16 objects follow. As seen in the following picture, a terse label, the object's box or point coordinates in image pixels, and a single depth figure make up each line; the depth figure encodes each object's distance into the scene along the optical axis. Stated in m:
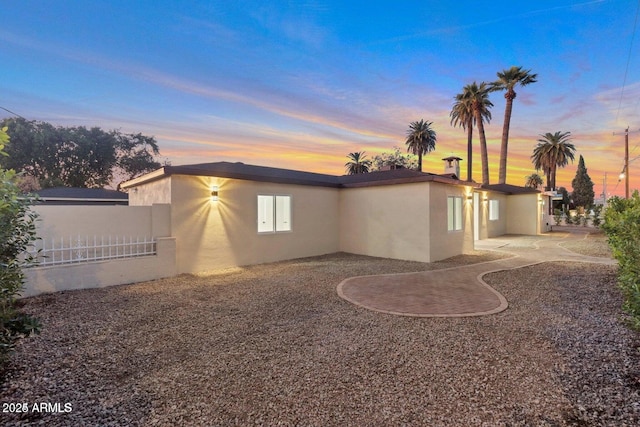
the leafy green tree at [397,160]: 42.91
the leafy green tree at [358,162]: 42.84
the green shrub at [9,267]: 2.44
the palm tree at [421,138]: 37.59
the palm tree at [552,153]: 34.69
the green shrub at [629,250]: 3.38
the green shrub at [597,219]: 21.72
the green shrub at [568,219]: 30.09
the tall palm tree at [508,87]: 27.43
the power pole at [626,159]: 19.73
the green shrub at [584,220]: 28.93
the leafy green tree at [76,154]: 22.97
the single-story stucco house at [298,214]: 8.62
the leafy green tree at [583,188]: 41.97
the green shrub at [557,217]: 30.16
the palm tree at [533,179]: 50.11
